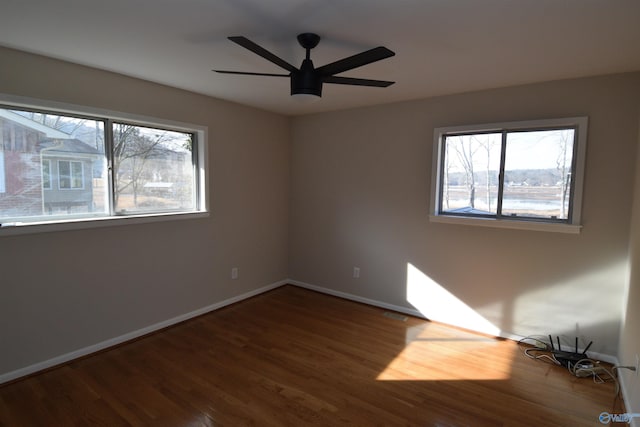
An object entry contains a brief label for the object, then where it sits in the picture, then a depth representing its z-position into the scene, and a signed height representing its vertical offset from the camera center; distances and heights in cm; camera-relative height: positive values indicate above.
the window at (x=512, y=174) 286 +15
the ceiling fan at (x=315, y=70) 167 +66
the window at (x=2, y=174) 233 +3
